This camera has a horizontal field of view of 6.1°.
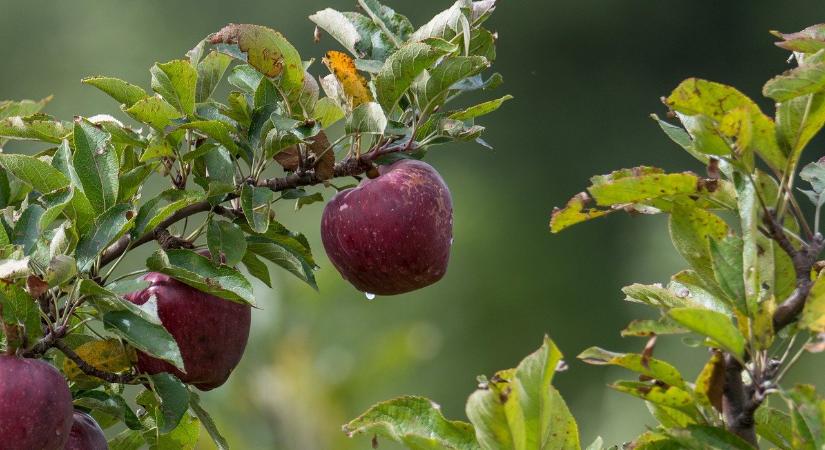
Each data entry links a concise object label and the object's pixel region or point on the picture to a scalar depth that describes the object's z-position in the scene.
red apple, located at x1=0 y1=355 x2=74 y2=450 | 3.97
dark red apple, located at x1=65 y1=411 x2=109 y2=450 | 4.04
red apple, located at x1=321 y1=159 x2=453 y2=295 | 4.11
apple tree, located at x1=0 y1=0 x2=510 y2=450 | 3.99
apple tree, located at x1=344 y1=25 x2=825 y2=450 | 3.89
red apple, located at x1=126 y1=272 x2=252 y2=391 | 4.07
